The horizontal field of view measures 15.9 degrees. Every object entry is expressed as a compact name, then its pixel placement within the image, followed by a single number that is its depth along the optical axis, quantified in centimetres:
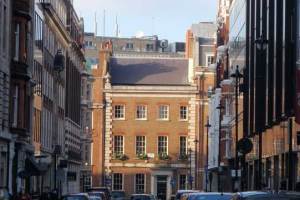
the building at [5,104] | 5206
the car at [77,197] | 4403
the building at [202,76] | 13412
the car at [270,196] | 2111
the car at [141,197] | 7094
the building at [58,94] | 7319
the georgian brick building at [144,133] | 13512
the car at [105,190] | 6617
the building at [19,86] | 5538
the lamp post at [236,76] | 5430
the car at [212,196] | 3126
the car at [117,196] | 8484
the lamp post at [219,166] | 8478
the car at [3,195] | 3079
